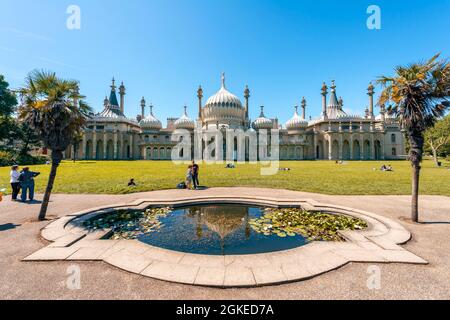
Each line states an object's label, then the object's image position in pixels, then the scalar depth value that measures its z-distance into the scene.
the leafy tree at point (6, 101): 39.41
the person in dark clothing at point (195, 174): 13.72
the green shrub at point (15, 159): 32.66
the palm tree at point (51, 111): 7.05
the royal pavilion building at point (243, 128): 63.62
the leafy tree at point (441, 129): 50.23
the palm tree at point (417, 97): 6.81
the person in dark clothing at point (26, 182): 10.06
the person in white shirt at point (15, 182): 10.28
